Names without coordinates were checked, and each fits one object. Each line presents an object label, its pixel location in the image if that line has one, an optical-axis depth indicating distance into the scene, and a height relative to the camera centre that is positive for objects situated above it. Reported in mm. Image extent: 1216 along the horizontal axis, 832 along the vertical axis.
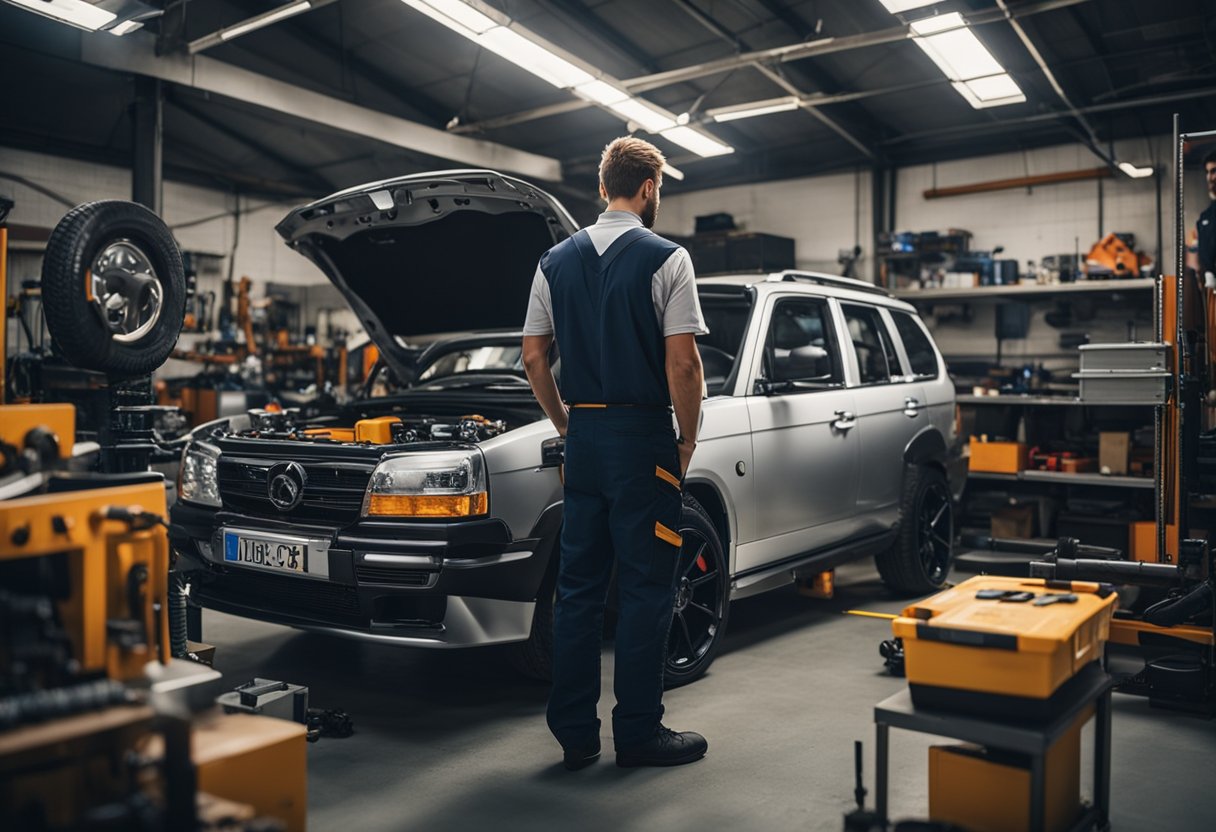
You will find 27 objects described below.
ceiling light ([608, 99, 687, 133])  7441 +2273
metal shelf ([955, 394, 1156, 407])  7480 +45
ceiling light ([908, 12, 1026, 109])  5785 +2240
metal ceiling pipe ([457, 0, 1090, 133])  5766 +2342
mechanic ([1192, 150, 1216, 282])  4402 +766
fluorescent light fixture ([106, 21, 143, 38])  5605 +2197
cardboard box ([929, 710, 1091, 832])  2129 -846
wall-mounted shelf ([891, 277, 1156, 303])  7375 +926
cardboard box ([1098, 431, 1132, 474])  7035 -326
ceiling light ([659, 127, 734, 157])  8125 +2262
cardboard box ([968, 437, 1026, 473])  7477 -383
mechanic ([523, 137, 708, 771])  2777 -97
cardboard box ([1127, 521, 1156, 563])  6594 -912
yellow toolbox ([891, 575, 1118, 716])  2049 -523
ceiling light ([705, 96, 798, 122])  7340 +2248
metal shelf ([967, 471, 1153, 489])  6902 -525
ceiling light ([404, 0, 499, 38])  5562 +2270
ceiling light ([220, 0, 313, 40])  5906 +2423
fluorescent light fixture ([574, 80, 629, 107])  7008 +2281
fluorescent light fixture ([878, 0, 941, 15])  5527 +2258
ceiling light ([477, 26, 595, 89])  6020 +2262
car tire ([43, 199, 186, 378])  2453 +319
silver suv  3098 -189
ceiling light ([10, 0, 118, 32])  5262 +2165
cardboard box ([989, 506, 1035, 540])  7469 -882
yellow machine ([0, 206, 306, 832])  1482 -457
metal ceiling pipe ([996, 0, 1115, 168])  6027 +2281
